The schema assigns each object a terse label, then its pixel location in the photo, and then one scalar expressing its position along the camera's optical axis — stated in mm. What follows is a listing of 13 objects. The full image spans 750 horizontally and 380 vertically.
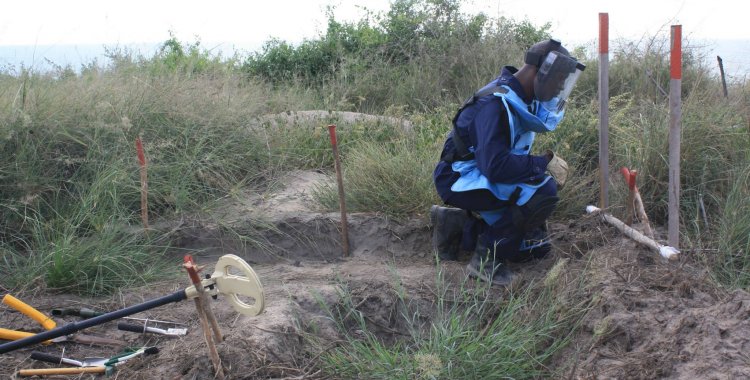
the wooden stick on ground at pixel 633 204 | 4051
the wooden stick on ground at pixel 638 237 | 3700
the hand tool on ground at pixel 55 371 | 3201
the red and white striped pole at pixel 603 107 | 4223
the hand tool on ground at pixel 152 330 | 3531
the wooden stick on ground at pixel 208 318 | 2799
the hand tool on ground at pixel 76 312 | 3611
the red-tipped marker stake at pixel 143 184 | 4566
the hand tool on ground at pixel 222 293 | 2857
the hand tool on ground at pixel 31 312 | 3461
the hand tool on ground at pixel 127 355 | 3285
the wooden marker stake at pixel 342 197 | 4715
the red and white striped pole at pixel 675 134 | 3652
